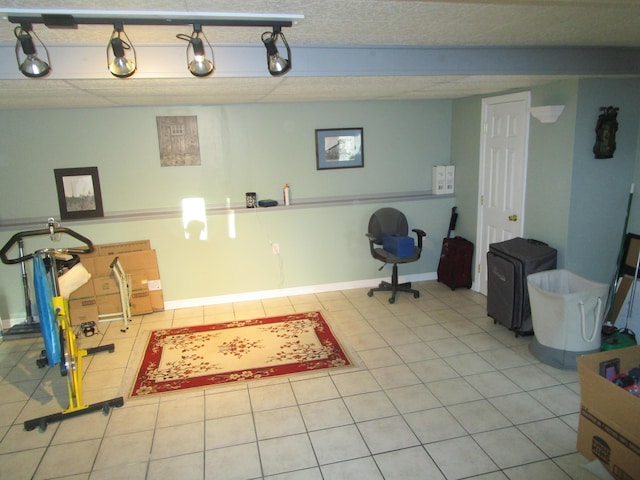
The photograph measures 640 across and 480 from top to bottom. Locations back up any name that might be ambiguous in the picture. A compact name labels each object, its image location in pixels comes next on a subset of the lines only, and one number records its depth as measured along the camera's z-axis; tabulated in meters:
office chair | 4.98
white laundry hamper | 3.31
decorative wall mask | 3.63
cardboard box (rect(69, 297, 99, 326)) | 4.64
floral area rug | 3.58
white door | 4.30
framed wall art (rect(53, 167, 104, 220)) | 4.69
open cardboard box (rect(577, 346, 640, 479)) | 2.20
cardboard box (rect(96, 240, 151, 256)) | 4.70
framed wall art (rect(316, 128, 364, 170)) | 5.19
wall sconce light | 3.74
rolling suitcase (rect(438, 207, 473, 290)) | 5.21
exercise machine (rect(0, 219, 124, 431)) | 2.93
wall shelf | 4.67
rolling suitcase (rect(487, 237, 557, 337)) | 3.87
